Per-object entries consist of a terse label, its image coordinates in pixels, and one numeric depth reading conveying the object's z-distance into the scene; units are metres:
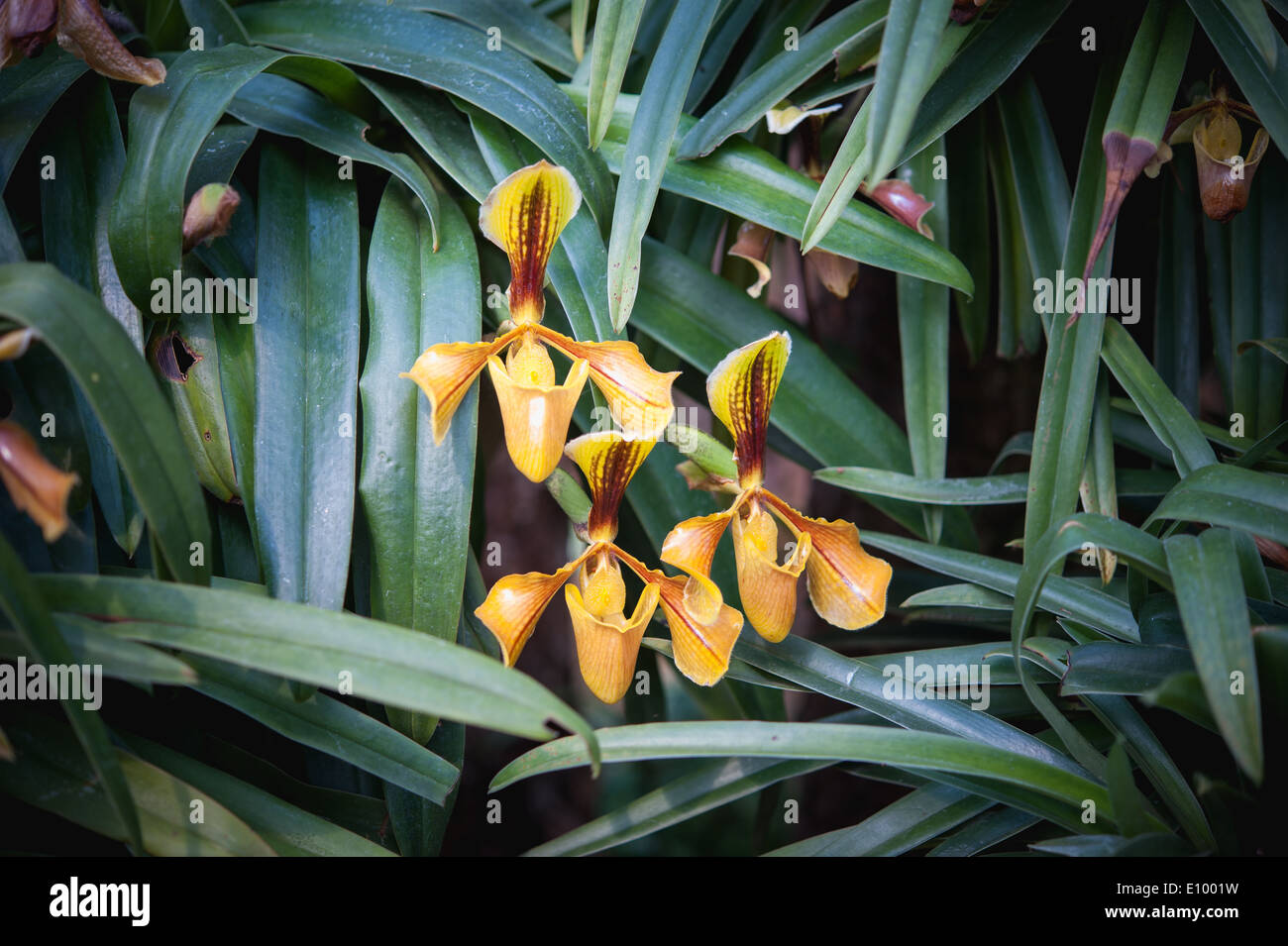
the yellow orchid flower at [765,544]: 0.65
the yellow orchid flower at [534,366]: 0.61
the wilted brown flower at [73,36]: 0.67
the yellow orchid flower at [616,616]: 0.63
